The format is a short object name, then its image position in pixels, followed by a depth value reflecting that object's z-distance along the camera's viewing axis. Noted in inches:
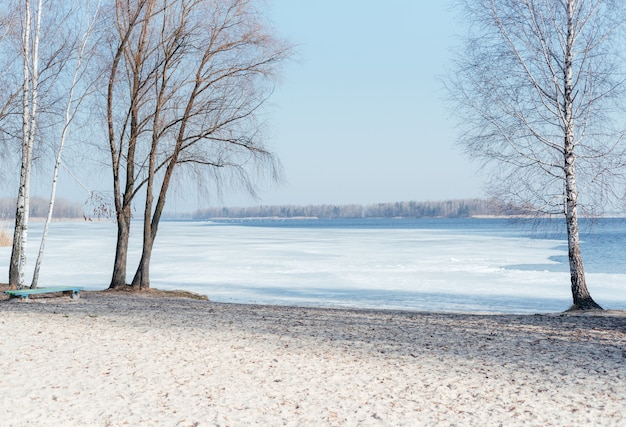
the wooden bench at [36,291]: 472.7
